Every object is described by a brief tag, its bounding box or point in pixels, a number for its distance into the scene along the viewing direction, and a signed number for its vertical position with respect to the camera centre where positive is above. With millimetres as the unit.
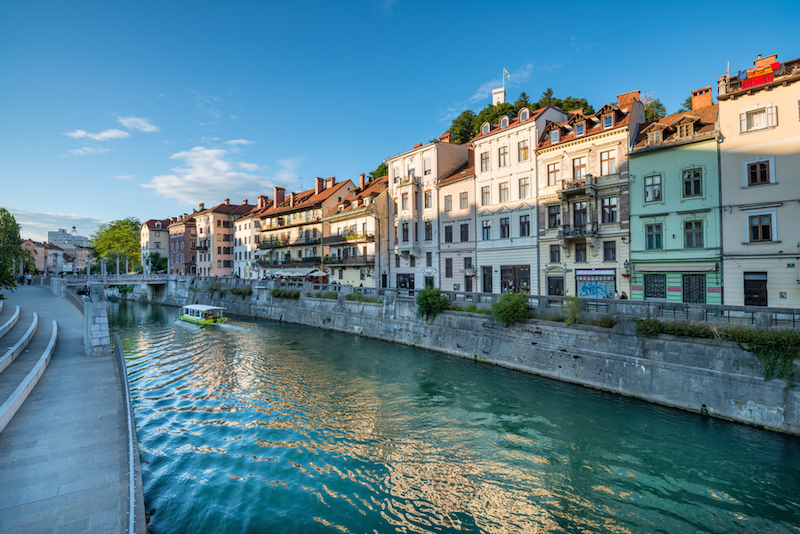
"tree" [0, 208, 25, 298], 15772 +3013
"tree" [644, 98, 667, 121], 45306 +20029
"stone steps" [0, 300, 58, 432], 10898 -3021
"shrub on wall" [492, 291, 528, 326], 20250 -1830
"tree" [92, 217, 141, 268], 82375 +7770
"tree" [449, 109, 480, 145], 55312 +21637
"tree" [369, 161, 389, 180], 61694 +16941
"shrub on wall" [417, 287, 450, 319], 25422 -1800
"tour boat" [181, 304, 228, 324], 39062 -3925
